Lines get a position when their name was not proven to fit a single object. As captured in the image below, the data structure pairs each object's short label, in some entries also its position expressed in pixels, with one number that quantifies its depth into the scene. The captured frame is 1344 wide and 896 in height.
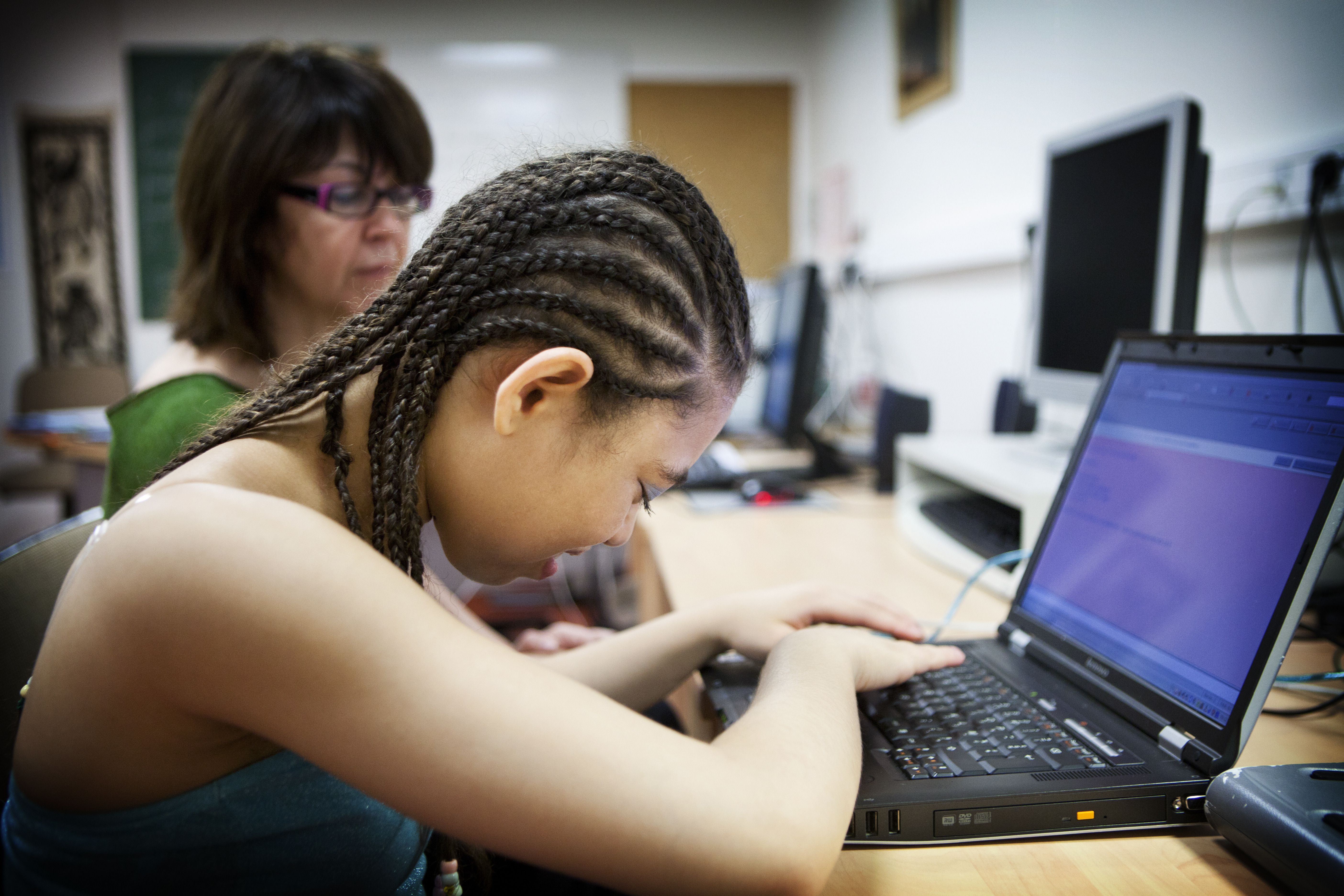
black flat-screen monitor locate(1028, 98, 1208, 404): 1.03
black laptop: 0.54
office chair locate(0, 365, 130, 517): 3.44
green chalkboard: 3.64
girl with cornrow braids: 0.44
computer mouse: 1.63
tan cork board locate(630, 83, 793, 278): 3.74
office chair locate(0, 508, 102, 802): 0.73
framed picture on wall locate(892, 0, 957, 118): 2.13
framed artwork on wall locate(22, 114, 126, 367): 3.69
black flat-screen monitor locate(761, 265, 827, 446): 1.80
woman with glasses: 1.13
